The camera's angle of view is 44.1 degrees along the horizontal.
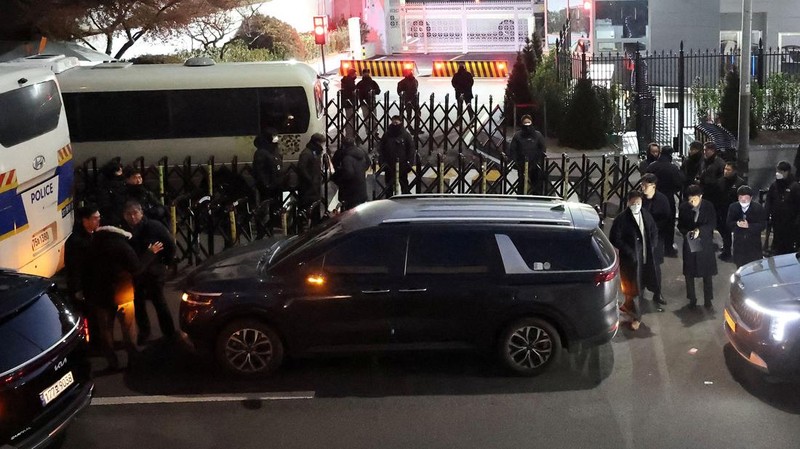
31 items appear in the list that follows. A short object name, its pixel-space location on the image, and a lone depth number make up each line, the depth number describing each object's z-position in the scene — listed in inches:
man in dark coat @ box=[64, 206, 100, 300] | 360.2
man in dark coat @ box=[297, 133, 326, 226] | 540.4
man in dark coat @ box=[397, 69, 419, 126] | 813.2
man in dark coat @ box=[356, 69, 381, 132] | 831.1
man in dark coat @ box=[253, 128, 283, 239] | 557.3
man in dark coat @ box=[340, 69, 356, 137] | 826.2
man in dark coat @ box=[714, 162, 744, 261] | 500.7
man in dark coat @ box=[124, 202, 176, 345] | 379.6
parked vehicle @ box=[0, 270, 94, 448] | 258.5
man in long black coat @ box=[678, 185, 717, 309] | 417.4
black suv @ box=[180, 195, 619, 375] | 340.5
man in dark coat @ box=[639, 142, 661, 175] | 542.0
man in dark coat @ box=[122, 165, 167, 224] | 438.3
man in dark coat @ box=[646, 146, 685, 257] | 513.7
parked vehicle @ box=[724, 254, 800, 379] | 318.7
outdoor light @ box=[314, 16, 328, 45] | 1155.3
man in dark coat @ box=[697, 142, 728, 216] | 510.6
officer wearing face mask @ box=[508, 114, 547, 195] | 593.9
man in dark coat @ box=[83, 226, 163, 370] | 355.9
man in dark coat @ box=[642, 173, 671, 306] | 426.0
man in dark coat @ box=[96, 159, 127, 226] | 472.7
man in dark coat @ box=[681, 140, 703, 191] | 546.3
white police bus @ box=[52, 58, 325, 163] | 629.9
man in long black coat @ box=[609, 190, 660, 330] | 396.5
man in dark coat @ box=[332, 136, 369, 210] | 544.4
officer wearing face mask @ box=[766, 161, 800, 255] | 469.7
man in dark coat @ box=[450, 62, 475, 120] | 860.6
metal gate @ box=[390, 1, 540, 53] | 1593.3
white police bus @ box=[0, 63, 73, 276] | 415.5
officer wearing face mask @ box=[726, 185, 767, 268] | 446.3
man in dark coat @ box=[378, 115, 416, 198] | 614.5
